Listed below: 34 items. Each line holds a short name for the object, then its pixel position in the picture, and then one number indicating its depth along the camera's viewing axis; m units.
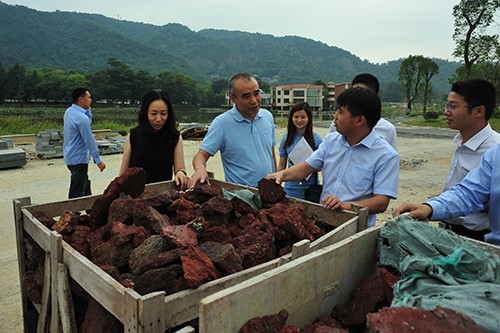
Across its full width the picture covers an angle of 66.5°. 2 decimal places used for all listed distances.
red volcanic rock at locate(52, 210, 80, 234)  2.56
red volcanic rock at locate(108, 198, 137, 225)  2.46
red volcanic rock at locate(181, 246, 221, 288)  1.69
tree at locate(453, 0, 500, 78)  31.58
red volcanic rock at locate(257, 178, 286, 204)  2.96
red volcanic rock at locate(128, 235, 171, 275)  1.99
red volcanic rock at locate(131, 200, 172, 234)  2.36
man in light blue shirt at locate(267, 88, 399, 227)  2.76
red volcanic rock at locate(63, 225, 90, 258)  2.32
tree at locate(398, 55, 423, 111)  58.66
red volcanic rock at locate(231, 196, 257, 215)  2.72
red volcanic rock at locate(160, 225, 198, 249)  2.10
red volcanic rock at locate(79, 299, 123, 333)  1.75
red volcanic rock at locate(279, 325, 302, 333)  1.42
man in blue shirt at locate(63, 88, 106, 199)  6.29
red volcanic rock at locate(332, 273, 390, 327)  1.72
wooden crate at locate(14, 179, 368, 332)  1.46
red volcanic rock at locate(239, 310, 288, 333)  1.38
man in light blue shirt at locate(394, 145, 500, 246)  2.30
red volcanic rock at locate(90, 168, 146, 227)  2.68
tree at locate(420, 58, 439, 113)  56.62
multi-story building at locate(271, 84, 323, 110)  95.25
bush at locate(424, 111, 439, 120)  40.91
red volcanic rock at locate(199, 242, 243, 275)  1.89
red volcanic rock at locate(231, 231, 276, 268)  2.10
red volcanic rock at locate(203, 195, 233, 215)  2.57
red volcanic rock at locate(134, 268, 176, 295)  1.76
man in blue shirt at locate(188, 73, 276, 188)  3.74
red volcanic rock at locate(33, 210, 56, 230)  2.68
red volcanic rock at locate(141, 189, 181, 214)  2.73
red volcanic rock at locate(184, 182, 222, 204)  2.99
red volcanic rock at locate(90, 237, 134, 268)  2.11
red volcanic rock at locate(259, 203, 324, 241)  2.39
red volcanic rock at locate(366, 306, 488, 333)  1.17
